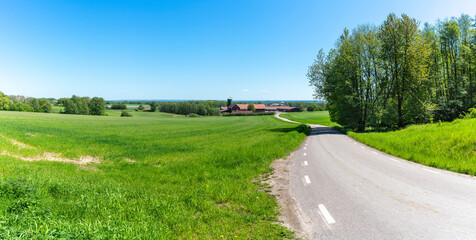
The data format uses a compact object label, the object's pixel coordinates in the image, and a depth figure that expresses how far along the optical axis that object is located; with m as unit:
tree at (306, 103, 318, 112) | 164.15
